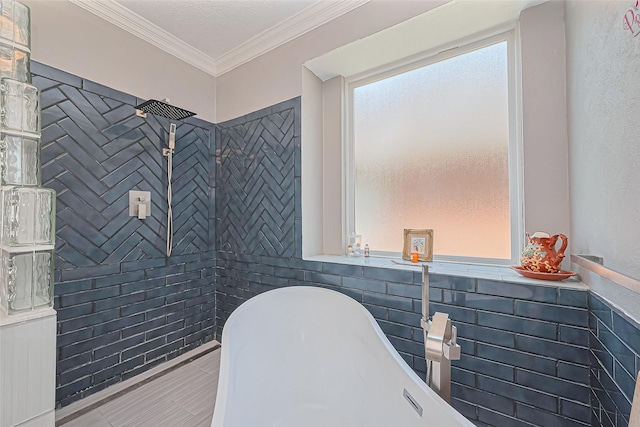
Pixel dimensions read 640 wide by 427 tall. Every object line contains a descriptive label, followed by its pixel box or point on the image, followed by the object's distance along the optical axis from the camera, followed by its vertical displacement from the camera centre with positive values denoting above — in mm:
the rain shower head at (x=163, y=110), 1760 +771
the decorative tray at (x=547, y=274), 1178 -255
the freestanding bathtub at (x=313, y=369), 1056 -734
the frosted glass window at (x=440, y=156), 1604 +429
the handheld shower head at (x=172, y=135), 2033 +649
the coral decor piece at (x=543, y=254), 1212 -166
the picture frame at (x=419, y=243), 1691 -163
